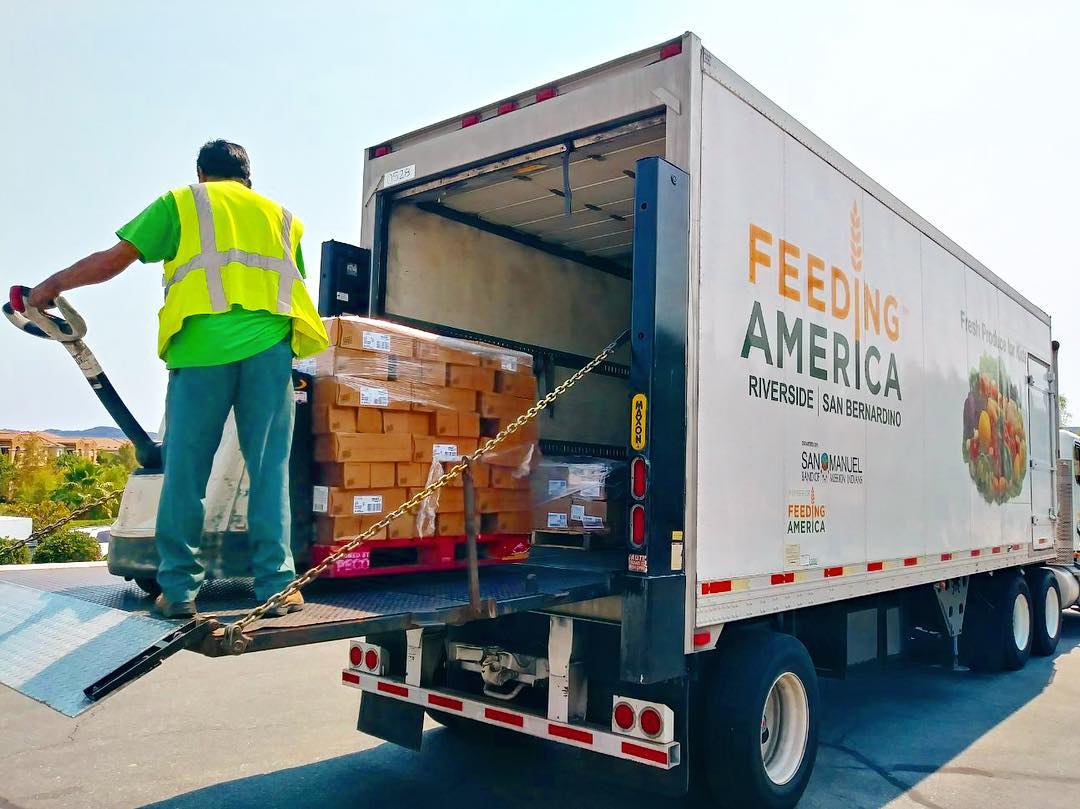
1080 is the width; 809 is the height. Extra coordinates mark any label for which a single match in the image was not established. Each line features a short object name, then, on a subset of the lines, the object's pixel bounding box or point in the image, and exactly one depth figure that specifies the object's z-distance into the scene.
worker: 3.07
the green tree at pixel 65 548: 12.89
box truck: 3.72
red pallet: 3.83
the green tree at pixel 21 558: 13.28
